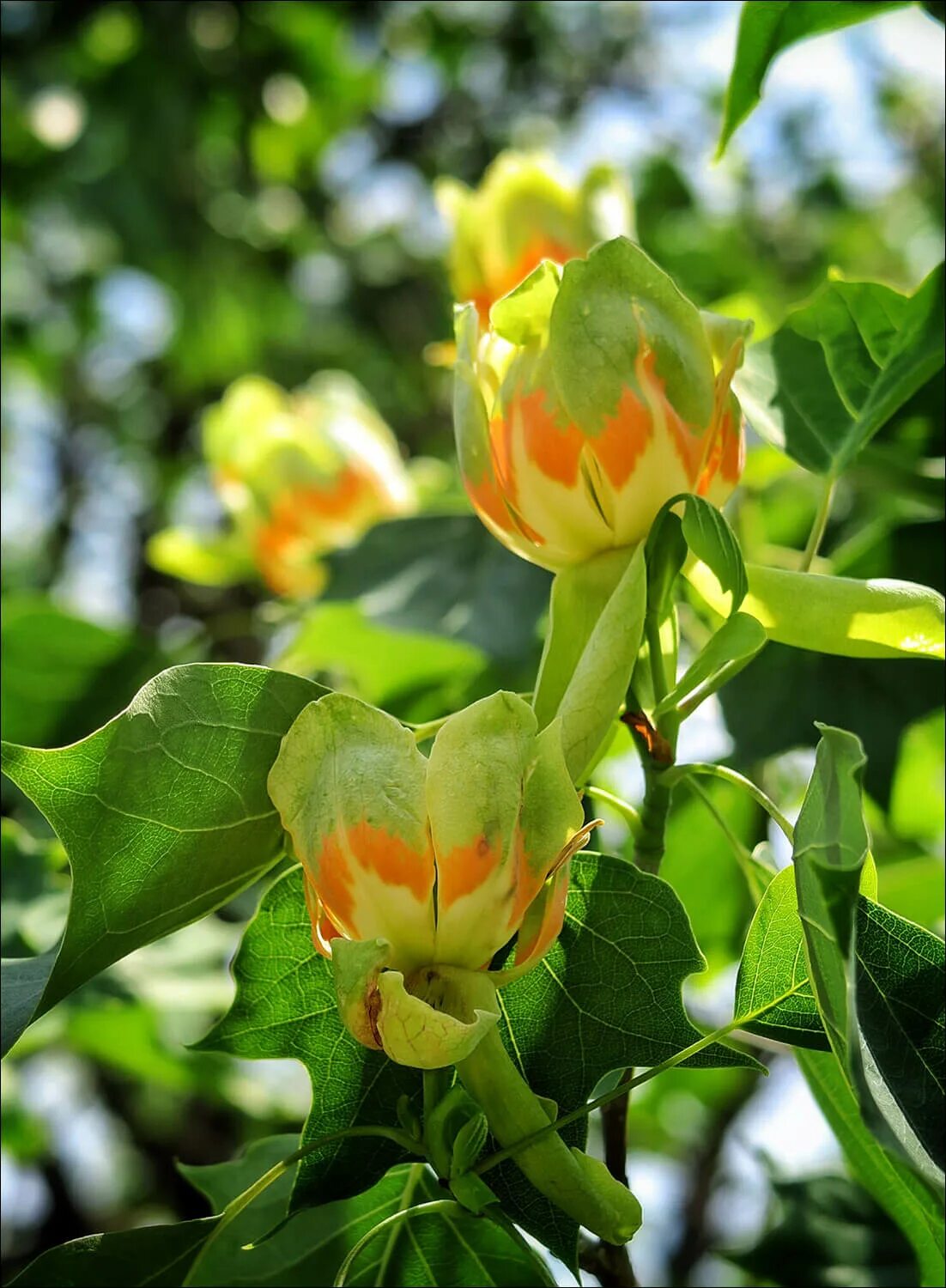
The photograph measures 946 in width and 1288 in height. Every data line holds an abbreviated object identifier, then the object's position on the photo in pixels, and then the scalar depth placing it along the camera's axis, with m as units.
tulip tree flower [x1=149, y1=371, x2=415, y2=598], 0.82
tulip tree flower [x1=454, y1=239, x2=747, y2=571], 0.48
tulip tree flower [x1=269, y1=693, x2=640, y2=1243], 0.45
